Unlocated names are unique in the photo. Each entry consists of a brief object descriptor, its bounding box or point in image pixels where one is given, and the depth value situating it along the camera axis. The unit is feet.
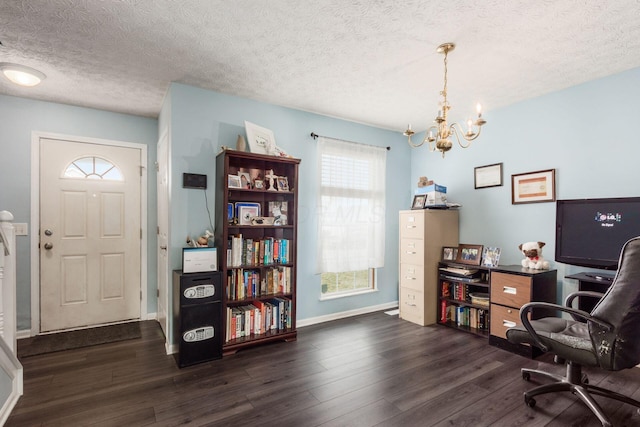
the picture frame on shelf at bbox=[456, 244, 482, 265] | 11.68
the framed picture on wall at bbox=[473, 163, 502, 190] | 11.64
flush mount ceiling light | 8.20
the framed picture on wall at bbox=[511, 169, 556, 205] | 10.16
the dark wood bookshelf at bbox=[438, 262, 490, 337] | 11.07
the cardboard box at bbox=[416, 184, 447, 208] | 12.34
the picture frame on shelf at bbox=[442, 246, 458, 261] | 12.40
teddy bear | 9.72
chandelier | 7.20
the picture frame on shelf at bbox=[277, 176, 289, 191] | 10.67
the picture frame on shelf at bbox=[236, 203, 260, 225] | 10.02
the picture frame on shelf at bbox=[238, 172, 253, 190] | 9.93
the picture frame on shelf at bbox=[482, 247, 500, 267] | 11.05
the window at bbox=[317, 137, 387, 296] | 12.34
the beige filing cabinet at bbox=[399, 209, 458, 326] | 11.94
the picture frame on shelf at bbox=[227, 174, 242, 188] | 9.61
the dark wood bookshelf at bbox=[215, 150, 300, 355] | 9.33
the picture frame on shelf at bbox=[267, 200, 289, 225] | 10.66
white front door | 10.91
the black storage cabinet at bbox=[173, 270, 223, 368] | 8.43
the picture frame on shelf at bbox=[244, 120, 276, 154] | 10.05
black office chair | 5.57
